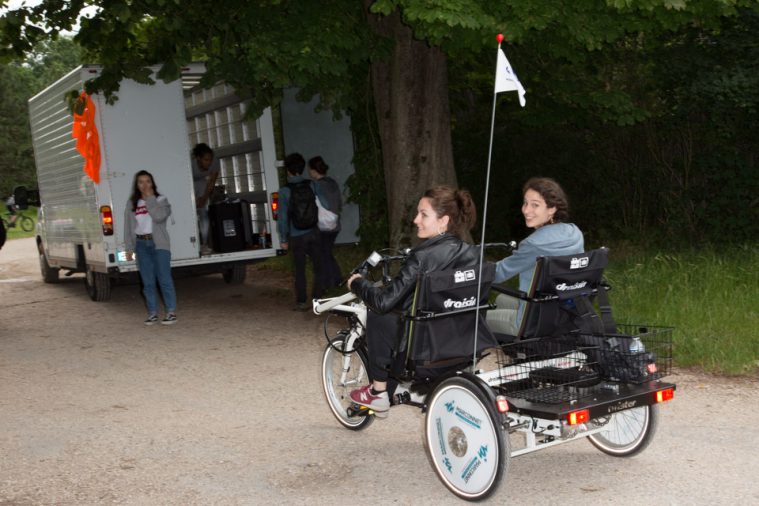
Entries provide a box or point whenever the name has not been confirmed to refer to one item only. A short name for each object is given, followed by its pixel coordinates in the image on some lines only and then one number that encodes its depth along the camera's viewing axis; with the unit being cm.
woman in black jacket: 505
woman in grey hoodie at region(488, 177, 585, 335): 551
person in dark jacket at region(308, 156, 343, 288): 1163
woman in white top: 1085
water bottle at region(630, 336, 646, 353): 480
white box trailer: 1176
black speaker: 1312
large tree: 958
